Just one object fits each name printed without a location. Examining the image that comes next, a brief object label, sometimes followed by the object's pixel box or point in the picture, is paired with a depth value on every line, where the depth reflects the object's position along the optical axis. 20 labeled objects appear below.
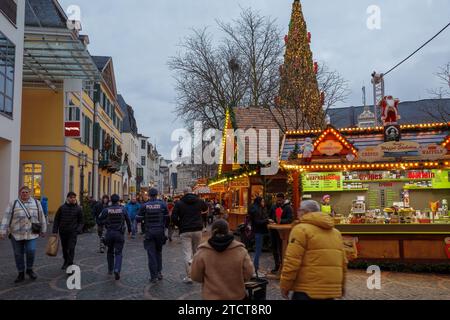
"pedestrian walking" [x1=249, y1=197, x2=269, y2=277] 9.62
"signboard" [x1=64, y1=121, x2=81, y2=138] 22.27
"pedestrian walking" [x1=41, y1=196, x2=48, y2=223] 19.34
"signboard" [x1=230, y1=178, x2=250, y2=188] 18.59
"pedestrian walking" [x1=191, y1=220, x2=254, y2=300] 4.08
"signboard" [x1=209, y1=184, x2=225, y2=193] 27.91
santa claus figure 12.58
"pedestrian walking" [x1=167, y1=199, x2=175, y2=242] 13.38
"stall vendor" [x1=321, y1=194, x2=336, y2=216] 12.47
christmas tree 19.55
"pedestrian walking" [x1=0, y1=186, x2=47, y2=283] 8.33
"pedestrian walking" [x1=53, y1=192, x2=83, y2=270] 9.56
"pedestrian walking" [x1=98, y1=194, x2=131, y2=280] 8.64
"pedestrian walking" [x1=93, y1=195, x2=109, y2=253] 12.77
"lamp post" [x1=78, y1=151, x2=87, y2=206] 26.15
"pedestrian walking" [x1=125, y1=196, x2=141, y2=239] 16.78
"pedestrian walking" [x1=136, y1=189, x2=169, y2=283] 8.31
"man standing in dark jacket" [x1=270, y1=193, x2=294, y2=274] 9.59
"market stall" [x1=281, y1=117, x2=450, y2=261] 10.59
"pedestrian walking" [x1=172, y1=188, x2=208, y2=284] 8.64
